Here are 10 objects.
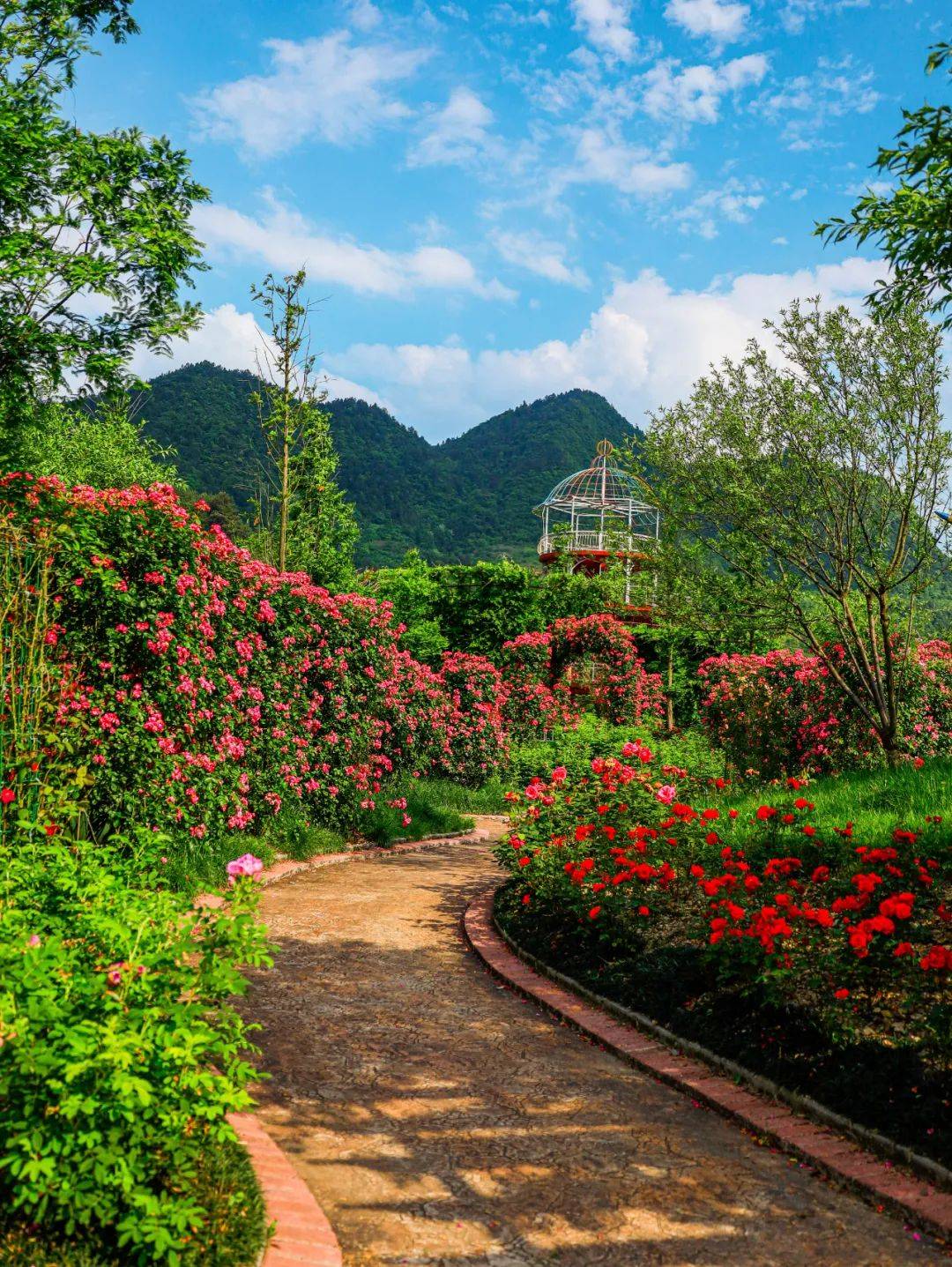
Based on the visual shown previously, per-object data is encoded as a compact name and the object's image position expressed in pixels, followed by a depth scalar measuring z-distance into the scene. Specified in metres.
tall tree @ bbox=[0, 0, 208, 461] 10.18
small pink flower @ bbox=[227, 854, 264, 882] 3.06
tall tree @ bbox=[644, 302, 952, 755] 10.01
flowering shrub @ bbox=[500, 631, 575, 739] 17.12
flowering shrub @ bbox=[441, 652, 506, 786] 14.74
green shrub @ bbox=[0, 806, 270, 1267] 2.40
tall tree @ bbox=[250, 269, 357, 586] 17.89
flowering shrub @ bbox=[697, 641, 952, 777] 11.79
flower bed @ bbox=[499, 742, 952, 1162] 3.84
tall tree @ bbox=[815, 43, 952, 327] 4.17
